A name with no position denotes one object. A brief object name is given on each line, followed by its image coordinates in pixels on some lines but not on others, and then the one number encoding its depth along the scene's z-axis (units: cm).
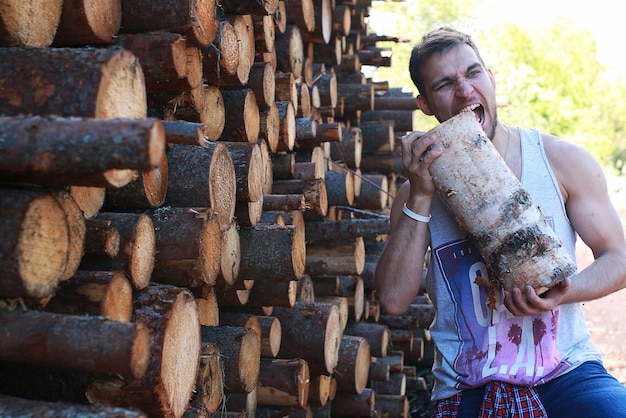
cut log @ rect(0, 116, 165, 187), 125
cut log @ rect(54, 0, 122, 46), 180
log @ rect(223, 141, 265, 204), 252
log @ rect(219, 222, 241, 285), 249
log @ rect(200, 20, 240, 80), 244
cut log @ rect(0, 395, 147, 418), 138
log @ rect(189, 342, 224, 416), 229
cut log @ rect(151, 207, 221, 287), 210
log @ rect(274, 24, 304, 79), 353
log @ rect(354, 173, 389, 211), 456
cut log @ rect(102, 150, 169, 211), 201
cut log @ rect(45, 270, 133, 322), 173
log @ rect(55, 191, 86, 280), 159
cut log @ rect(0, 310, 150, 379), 139
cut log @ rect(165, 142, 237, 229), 222
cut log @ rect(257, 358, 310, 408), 297
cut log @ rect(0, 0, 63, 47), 165
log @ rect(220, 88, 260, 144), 276
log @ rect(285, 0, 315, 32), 365
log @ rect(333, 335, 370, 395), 353
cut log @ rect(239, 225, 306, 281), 263
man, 242
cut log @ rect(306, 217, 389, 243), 367
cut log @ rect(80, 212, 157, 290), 187
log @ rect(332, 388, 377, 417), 386
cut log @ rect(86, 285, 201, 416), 178
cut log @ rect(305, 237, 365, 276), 377
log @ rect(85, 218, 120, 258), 178
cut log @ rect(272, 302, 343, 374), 309
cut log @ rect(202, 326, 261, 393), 247
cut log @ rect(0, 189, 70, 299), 142
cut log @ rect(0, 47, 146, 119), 158
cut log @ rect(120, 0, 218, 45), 207
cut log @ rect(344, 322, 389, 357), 432
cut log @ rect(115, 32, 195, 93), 201
